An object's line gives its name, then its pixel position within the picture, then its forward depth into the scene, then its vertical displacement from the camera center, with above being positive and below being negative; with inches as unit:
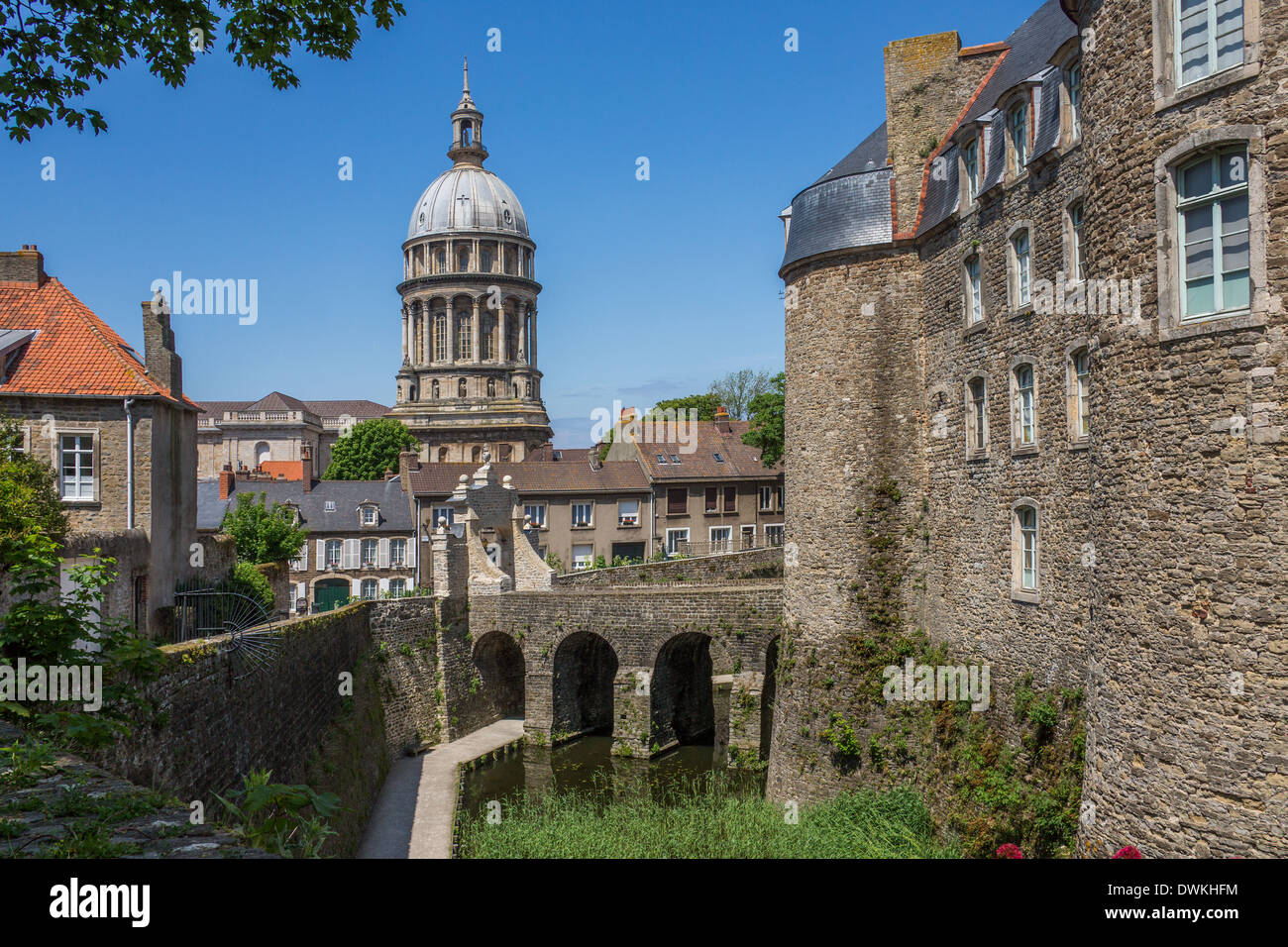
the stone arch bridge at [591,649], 1031.0 -190.9
